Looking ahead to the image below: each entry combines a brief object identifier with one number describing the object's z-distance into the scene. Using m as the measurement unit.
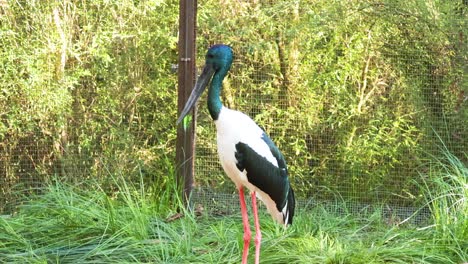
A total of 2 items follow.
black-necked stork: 8.06
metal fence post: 10.59
